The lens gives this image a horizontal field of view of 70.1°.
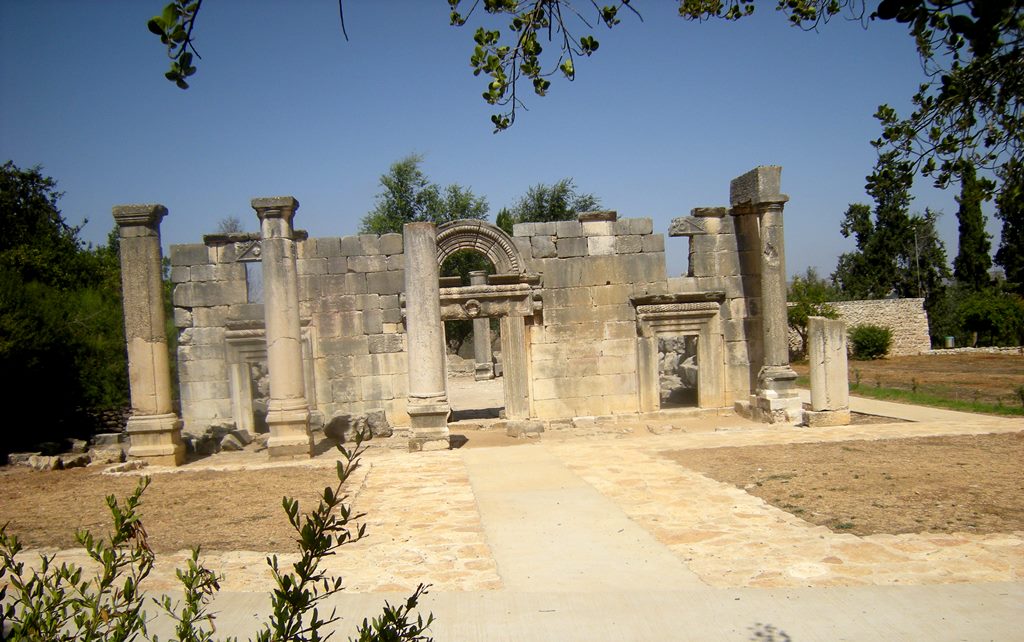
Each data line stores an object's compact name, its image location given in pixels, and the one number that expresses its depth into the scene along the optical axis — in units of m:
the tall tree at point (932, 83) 4.25
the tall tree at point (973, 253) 38.34
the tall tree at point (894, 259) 41.78
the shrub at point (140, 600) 2.41
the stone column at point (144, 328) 12.57
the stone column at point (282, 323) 12.53
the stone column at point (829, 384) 13.57
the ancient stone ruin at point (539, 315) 14.45
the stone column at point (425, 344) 12.66
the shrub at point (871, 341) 32.00
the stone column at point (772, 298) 14.06
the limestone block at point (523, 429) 13.95
